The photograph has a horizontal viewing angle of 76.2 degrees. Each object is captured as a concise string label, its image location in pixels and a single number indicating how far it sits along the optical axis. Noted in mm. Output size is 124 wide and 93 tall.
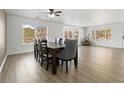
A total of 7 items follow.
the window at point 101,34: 7282
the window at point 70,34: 7772
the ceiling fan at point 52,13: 3071
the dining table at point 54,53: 2264
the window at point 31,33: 4984
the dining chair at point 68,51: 2342
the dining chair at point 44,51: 2531
